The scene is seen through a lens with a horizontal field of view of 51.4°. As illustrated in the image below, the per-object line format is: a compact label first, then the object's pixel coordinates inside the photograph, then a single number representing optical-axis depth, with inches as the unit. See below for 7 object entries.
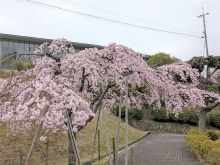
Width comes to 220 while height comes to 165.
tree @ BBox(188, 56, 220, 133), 650.2
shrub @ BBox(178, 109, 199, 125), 988.6
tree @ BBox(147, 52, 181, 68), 1123.4
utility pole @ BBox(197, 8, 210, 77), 1031.6
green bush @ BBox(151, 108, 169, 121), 992.2
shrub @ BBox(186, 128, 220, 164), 350.1
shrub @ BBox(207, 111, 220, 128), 975.0
